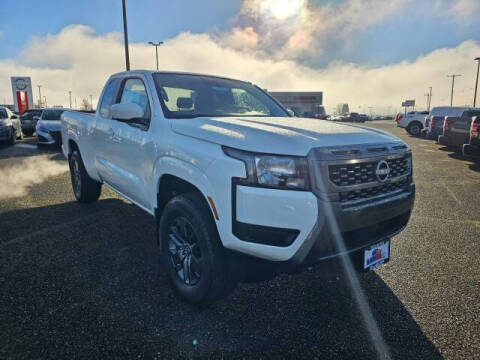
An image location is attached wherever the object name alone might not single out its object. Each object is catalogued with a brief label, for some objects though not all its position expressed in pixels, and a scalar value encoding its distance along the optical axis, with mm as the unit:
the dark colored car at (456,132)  10625
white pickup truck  2053
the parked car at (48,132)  12878
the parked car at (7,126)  13400
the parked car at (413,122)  23484
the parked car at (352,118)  54644
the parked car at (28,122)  19484
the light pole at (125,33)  16672
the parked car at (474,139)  8555
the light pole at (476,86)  50278
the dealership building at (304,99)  72188
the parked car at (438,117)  15664
